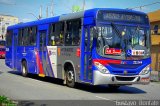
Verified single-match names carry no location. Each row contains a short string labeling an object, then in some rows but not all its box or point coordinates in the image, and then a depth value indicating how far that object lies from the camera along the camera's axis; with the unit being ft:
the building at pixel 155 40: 115.55
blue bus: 45.24
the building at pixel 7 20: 468.91
